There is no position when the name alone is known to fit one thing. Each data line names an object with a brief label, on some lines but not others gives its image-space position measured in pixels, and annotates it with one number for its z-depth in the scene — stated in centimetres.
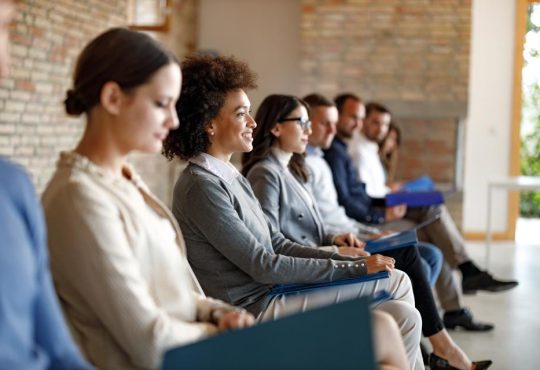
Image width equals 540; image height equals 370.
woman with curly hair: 294
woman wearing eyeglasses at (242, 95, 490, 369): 391
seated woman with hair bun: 192
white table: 783
